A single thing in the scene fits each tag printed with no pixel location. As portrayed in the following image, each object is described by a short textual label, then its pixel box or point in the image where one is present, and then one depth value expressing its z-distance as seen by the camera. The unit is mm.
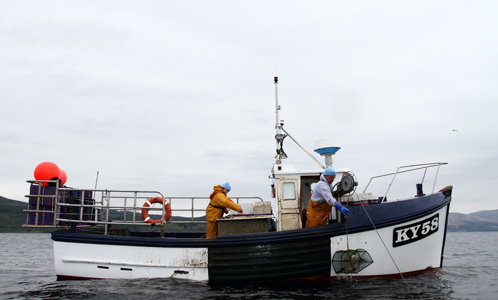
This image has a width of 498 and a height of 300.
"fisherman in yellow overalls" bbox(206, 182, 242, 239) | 8609
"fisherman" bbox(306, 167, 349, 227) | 7387
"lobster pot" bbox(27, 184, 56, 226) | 8750
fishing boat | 7805
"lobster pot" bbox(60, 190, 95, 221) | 9117
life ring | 9558
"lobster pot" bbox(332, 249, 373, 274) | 7633
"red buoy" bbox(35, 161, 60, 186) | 9133
